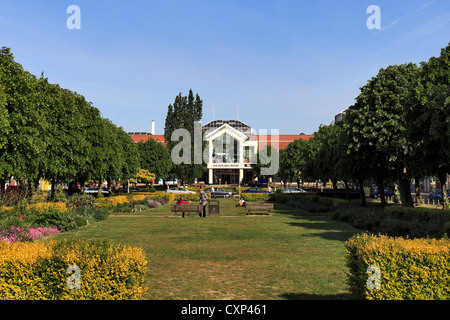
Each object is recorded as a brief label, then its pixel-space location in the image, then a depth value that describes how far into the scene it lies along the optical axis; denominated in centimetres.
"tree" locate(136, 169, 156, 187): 6662
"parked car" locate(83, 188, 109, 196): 5781
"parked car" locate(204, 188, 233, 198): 5259
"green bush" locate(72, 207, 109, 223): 2228
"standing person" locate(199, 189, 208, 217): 2603
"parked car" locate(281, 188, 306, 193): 5895
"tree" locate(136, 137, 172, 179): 6956
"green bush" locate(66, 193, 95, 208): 2525
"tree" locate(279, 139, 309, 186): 6784
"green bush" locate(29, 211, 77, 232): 1820
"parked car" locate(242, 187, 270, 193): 5629
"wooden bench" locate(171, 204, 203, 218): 2528
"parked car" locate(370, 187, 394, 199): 5572
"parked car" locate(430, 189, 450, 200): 4696
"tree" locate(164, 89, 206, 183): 6912
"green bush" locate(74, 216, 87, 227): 2025
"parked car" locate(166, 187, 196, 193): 5597
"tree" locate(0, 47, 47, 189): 2286
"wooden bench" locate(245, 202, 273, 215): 2712
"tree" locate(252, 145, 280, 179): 7956
